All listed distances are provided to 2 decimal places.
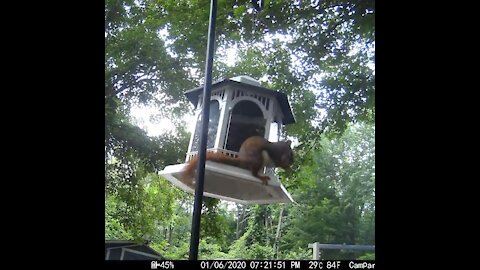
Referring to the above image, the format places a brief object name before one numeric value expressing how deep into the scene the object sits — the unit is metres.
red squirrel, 1.24
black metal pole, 1.20
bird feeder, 1.26
